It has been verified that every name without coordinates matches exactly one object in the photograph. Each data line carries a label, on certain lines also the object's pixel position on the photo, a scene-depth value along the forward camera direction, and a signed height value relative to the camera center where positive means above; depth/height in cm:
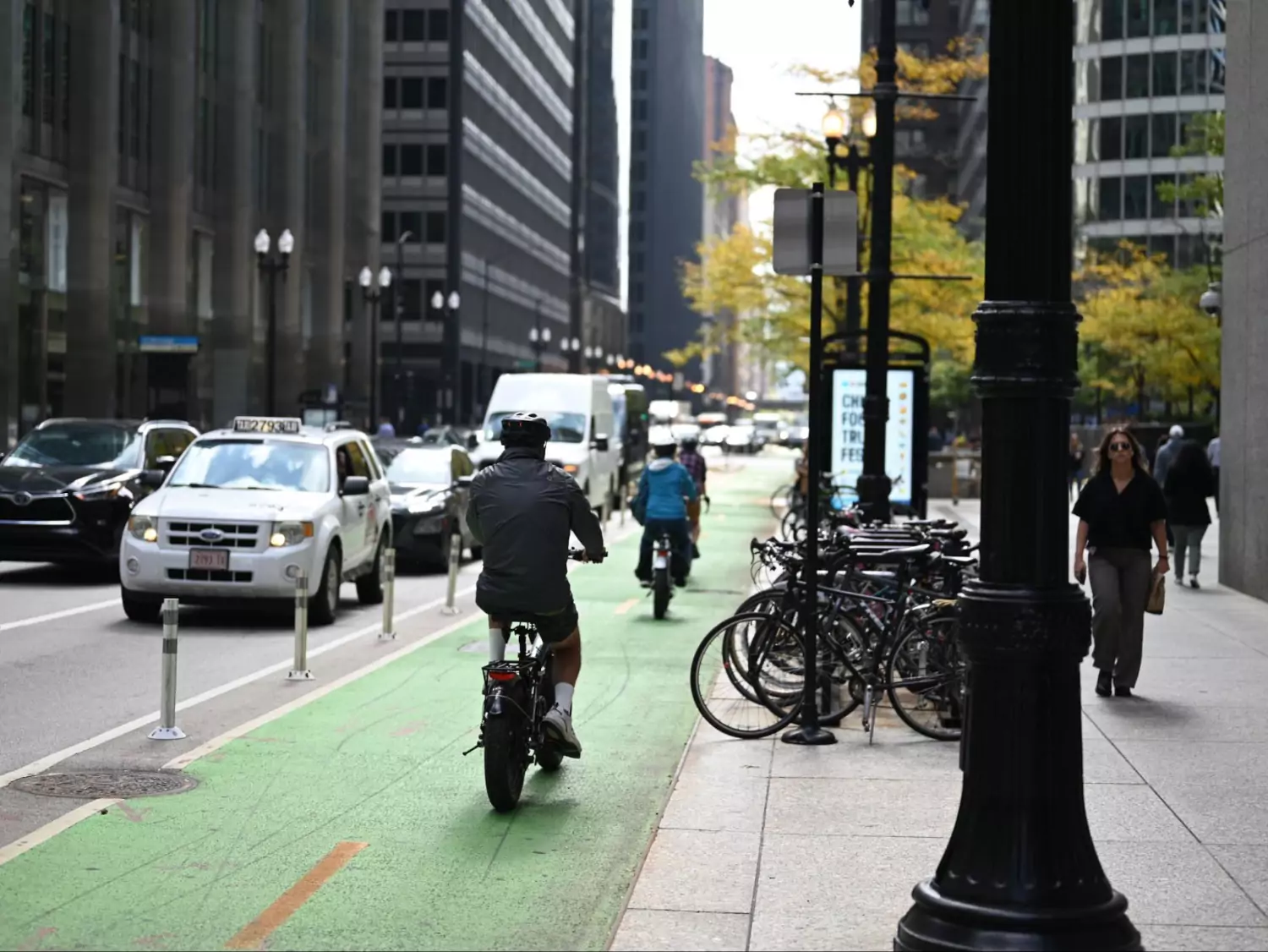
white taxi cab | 1850 -110
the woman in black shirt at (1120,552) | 1398 -93
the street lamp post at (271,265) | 4650 +342
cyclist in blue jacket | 2173 -93
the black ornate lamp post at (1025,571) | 621 -47
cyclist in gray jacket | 984 -65
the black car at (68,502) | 2283 -112
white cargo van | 3806 -5
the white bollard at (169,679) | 1146 -160
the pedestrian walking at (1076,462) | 4797 -103
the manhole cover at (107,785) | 1001 -193
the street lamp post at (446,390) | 9625 +94
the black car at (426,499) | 2706 -122
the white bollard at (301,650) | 1480 -182
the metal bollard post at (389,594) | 1792 -167
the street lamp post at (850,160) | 2469 +356
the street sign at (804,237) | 1244 +112
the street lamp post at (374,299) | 6106 +353
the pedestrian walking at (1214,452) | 3428 -52
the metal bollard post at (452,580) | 2092 -180
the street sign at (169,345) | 4659 +141
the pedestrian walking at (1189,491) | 2405 -84
